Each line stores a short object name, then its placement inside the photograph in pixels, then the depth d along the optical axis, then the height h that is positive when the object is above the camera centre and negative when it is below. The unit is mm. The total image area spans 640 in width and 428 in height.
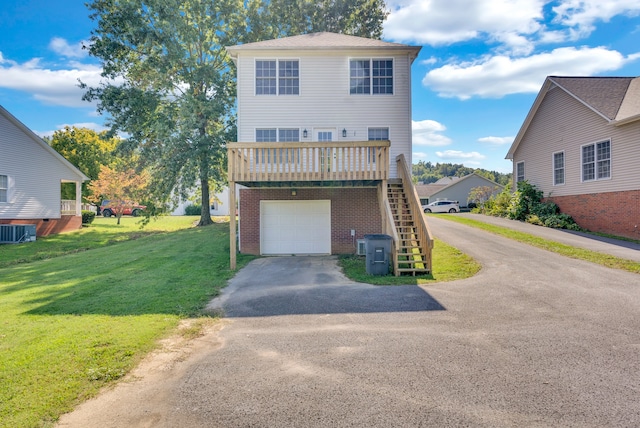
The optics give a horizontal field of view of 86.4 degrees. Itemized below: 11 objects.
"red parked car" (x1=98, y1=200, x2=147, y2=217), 35344 +90
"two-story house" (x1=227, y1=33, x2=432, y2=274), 13062 +3584
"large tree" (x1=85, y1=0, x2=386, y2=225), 18609 +7803
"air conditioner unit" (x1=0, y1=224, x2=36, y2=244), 16783 -1103
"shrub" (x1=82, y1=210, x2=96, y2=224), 24052 -426
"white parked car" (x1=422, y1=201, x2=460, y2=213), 37906 +289
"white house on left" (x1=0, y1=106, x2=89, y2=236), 17406 +1766
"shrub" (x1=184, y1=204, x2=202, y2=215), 38625 +174
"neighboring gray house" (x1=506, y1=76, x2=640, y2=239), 13352 +2741
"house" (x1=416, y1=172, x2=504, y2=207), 47769 +3090
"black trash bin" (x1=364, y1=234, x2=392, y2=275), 9164 -1242
